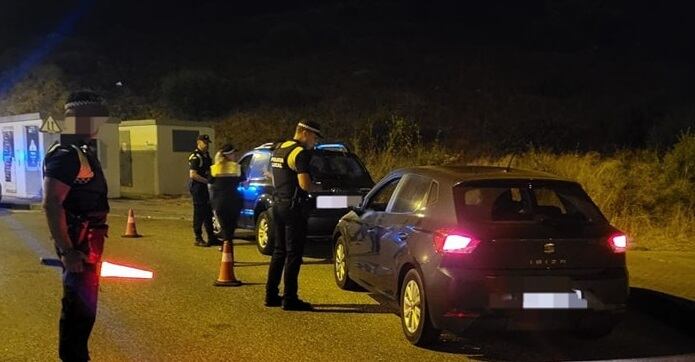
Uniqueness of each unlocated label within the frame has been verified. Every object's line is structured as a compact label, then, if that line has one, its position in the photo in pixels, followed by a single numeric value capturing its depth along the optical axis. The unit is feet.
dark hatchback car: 17.56
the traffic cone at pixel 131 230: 41.06
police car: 33.09
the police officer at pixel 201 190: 36.73
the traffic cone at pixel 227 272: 26.99
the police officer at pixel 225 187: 34.35
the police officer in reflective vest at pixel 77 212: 13.43
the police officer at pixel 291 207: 22.92
